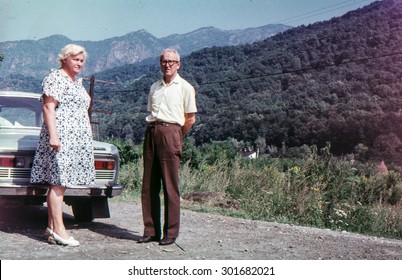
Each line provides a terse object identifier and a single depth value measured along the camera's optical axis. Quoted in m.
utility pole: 20.22
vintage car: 5.59
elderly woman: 5.07
